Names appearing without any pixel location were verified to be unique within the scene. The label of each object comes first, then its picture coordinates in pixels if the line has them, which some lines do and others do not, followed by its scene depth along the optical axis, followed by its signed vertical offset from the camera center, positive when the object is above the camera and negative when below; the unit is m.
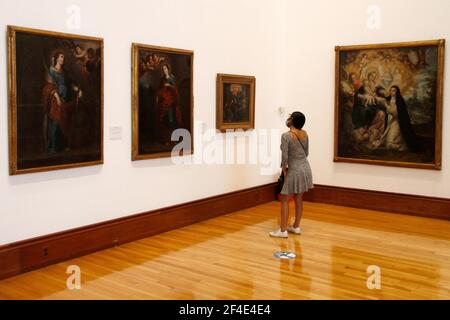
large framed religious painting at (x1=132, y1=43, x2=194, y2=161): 9.49 +0.49
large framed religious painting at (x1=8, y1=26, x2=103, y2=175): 7.51 +0.39
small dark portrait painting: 11.56 +0.55
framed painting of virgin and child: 11.84 +0.53
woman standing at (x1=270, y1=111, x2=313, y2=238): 9.81 -0.67
